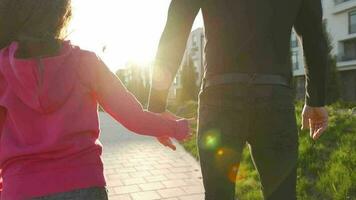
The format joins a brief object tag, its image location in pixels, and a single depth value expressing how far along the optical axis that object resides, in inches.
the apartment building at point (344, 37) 1571.1
